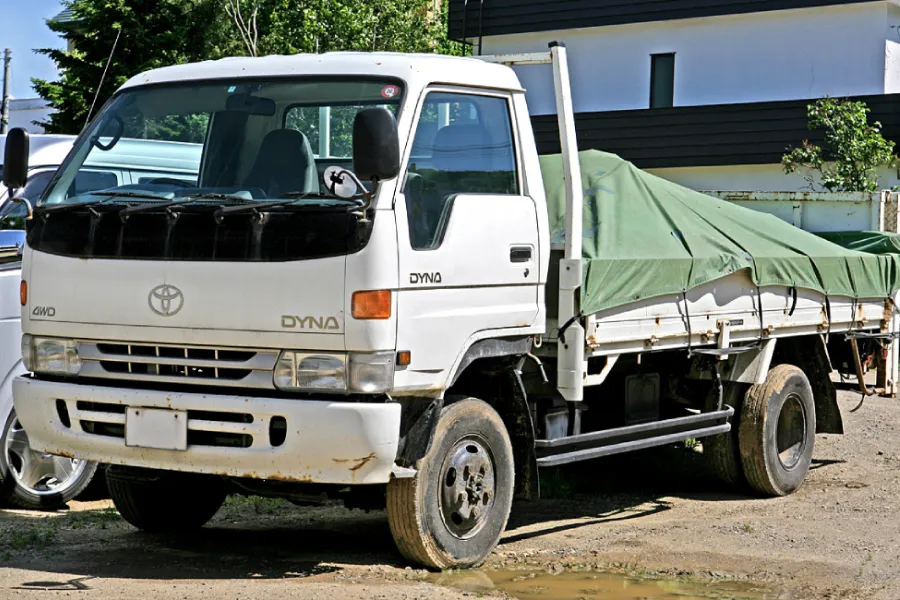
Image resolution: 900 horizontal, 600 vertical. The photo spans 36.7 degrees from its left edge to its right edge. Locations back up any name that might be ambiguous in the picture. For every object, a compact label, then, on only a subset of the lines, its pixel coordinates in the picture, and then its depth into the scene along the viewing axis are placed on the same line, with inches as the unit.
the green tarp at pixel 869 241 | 465.1
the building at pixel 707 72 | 948.6
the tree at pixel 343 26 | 1360.7
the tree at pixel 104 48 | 1189.1
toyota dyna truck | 253.0
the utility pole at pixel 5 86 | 1526.0
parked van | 283.3
